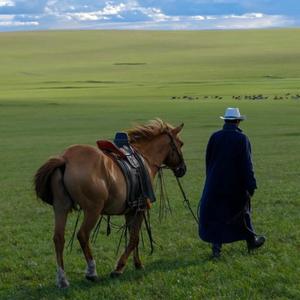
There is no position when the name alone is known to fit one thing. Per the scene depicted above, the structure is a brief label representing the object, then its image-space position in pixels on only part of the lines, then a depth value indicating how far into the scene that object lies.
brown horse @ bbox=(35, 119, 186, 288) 12.76
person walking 15.02
